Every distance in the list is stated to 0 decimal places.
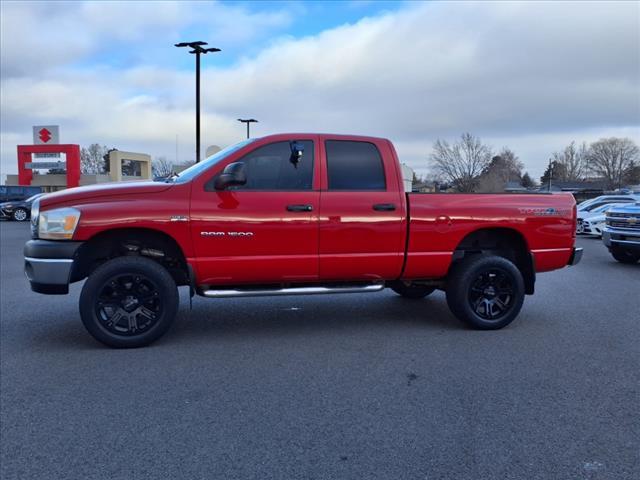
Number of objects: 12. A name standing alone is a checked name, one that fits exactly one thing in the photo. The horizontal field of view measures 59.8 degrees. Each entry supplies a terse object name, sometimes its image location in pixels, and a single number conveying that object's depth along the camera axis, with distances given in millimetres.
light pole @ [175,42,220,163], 22562
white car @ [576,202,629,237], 20234
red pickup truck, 5188
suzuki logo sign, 49500
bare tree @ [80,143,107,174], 104500
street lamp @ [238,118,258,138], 35612
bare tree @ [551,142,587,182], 117500
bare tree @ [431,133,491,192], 61969
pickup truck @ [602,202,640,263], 11633
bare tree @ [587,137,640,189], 105188
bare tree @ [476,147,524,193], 64556
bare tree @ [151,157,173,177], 77325
